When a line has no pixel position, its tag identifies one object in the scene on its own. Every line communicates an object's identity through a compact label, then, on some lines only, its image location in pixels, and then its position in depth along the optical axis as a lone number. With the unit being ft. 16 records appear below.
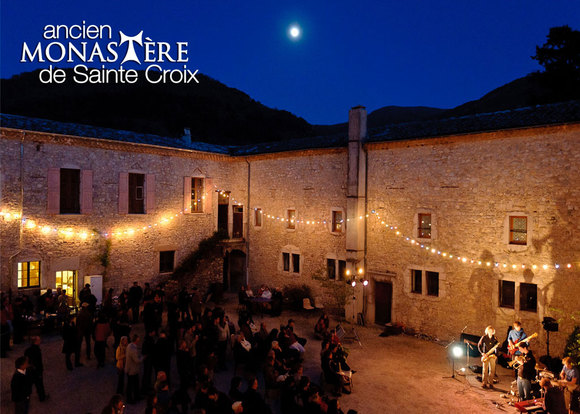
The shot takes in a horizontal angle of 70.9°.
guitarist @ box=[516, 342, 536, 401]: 31.04
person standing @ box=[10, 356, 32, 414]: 25.07
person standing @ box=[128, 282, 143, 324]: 51.16
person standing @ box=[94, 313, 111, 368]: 35.22
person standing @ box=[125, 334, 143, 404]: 28.84
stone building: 41.68
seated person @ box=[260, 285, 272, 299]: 57.62
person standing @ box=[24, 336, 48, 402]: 28.28
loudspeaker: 35.86
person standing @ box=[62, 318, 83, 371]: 34.57
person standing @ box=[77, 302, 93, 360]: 36.11
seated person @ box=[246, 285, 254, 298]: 57.41
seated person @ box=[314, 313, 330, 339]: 44.39
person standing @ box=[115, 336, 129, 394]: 30.07
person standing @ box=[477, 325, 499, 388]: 35.24
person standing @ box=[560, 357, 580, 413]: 28.99
